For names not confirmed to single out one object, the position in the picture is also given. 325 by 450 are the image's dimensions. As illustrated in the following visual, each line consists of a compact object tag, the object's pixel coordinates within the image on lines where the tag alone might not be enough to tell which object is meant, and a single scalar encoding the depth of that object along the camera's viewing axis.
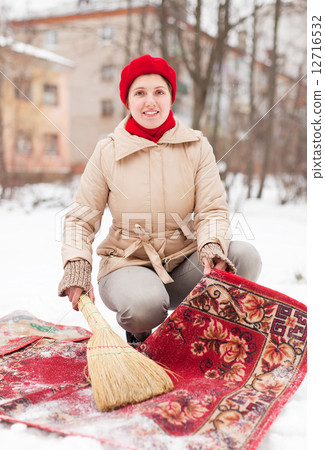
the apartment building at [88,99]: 20.31
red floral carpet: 1.37
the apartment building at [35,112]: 9.50
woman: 1.97
